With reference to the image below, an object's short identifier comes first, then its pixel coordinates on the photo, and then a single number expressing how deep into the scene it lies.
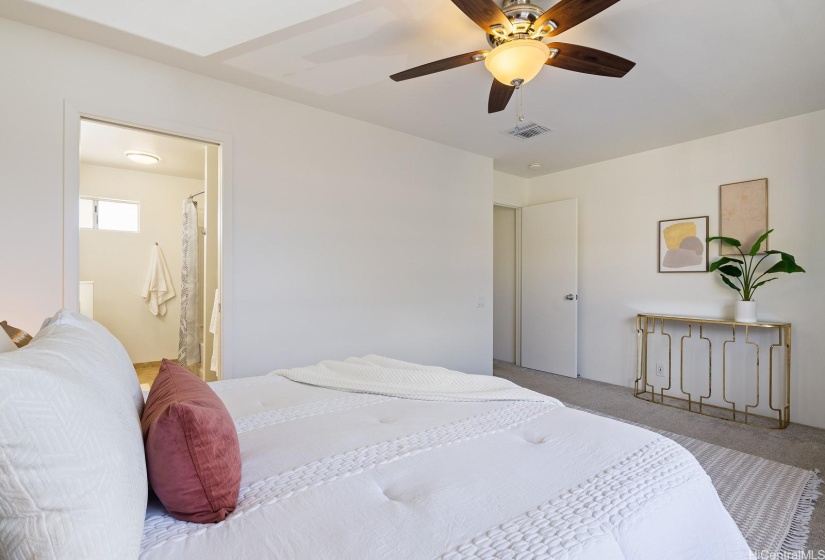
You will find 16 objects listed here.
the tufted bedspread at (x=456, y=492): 0.78
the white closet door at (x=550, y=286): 4.79
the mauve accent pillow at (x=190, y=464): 0.85
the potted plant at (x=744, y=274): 3.40
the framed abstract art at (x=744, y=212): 3.52
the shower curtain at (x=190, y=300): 4.16
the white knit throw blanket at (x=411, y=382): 1.71
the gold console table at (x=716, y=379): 3.38
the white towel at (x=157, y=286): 5.08
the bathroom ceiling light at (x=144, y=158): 4.26
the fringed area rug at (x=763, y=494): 1.79
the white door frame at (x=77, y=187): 2.31
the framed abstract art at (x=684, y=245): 3.85
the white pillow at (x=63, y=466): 0.54
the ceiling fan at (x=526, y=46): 1.74
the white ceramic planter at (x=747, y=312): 3.40
